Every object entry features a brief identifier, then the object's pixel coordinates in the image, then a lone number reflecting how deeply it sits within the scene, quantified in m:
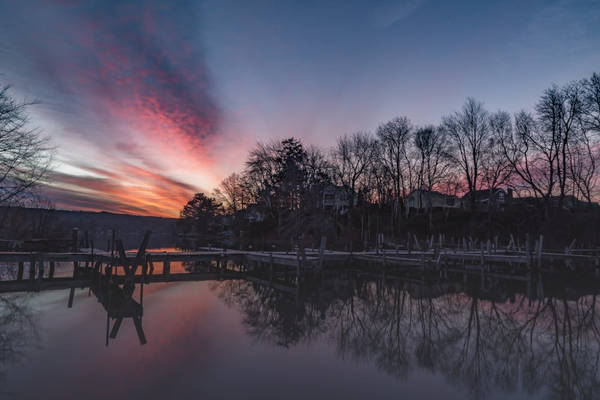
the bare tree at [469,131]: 52.31
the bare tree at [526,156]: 44.53
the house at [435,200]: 63.33
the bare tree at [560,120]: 40.66
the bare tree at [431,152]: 55.47
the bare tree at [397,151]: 57.06
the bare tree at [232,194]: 73.46
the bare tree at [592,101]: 37.53
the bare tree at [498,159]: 49.56
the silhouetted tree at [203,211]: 89.12
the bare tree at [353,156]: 57.88
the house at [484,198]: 61.74
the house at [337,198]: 60.79
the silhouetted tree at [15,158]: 20.61
